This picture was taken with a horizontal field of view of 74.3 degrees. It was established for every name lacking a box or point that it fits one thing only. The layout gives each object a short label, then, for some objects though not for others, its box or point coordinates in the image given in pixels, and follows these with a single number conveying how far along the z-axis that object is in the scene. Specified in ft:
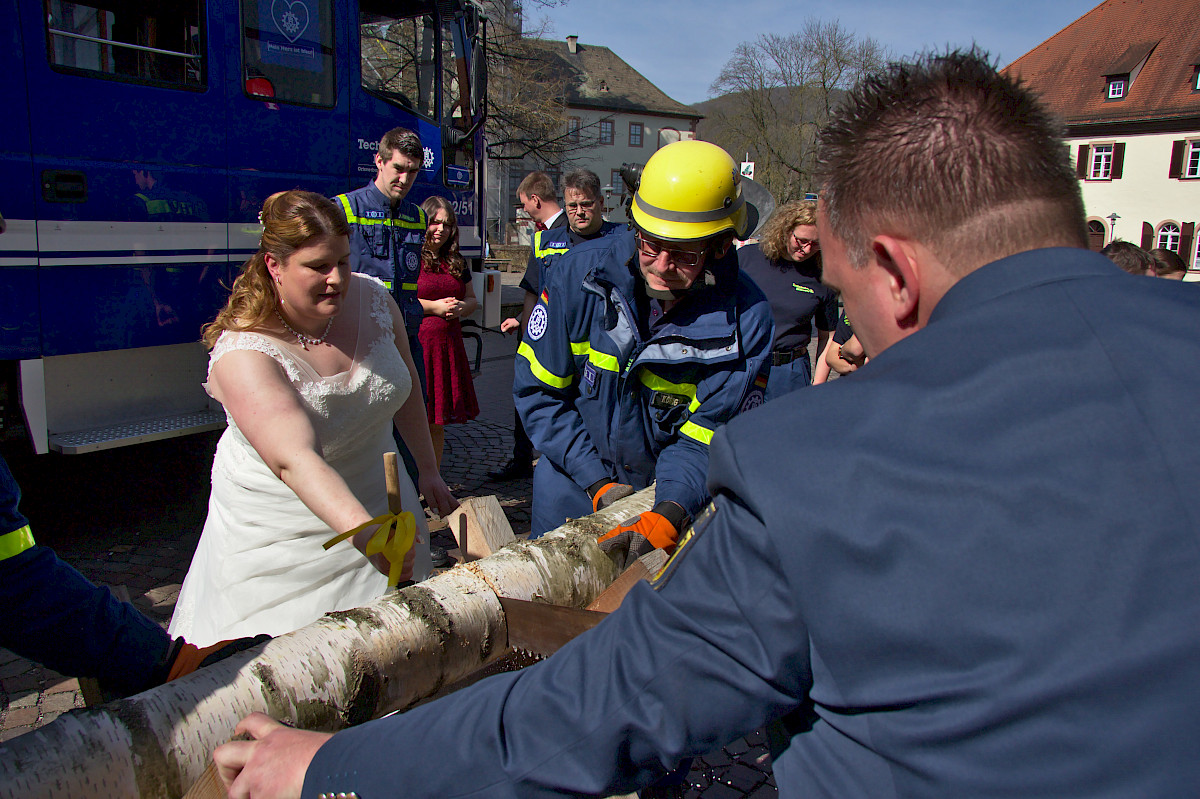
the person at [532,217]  18.85
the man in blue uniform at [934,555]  2.39
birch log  4.19
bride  7.24
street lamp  102.23
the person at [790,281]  15.19
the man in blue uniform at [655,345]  7.50
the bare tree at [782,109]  130.41
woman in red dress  16.53
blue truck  12.78
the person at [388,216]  14.46
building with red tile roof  101.81
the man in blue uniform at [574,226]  16.81
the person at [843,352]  15.97
